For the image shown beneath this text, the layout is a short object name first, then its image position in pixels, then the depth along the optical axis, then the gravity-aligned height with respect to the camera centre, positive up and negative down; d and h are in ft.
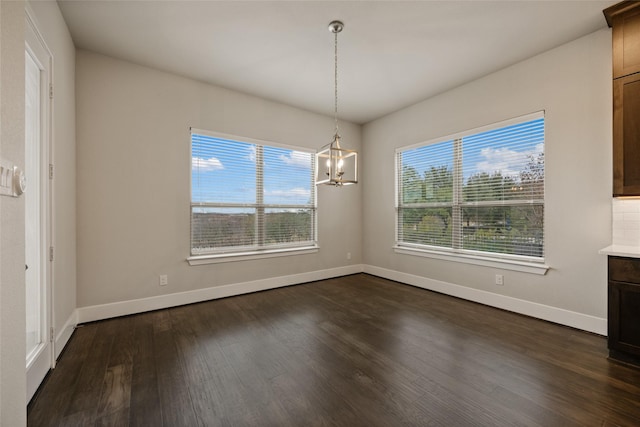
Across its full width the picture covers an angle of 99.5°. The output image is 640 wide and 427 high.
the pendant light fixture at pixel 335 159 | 8.43 +1.73
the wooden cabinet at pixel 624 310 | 7.16 -2.69
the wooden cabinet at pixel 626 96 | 7.73 +3.32
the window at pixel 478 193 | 10.77 +0.89
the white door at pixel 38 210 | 6.81 +0.11
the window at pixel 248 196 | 12.60 +0.89
